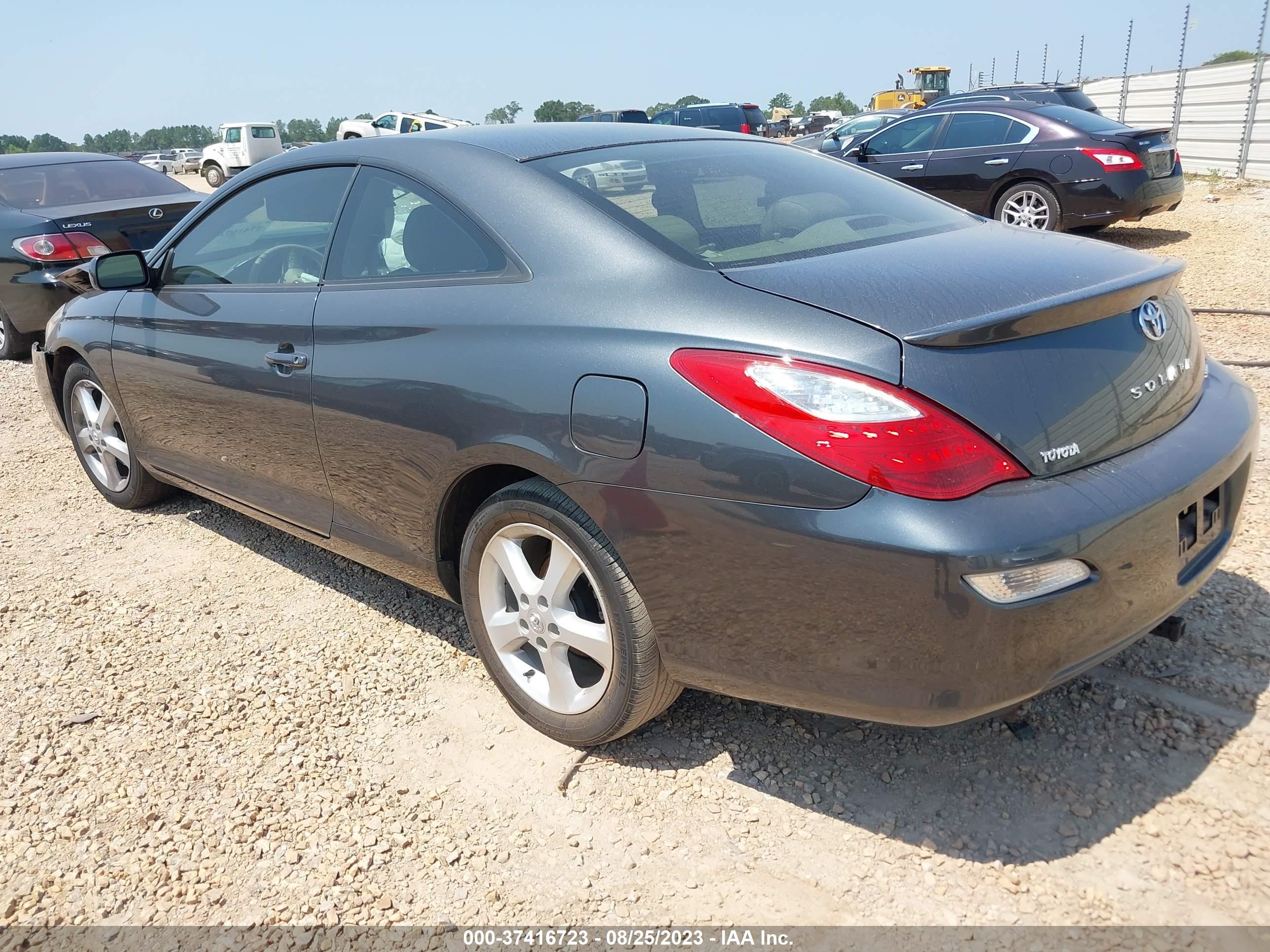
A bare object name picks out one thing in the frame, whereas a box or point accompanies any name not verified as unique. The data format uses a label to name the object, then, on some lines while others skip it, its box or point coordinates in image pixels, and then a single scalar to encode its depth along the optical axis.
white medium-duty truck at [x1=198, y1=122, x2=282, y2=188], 33.88
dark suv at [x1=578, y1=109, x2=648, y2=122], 26.22
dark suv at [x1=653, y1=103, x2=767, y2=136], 25.20
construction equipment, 41.78
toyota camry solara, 1.98
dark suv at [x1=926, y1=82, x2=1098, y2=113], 15.79
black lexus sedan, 7.29
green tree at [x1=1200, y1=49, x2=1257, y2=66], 52.93
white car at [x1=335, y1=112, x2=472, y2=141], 28.03
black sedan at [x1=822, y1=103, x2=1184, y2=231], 9.27
